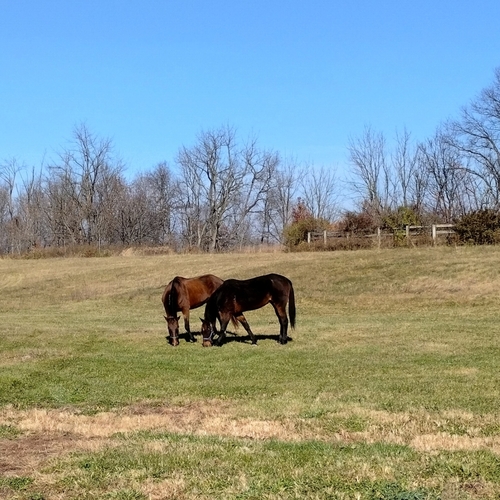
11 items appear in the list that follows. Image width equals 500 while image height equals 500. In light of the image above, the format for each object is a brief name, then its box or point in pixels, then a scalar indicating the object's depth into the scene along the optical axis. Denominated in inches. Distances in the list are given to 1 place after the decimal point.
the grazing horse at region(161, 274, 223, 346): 670.5
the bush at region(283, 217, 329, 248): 2039.9
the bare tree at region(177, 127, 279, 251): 3068.4
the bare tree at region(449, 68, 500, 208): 2417.6
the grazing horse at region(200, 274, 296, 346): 635.5
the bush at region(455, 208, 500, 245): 1603.1
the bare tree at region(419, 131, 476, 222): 2561.5
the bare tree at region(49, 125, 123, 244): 3068.4
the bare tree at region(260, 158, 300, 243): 3240.7
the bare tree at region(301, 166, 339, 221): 3218.5
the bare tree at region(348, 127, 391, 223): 2706.0
